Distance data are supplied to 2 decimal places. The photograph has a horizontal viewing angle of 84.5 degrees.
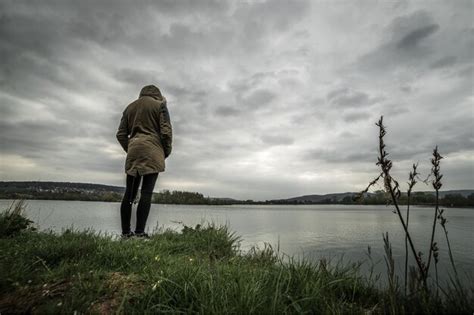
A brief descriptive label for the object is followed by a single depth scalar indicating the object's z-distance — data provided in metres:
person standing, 4.58
